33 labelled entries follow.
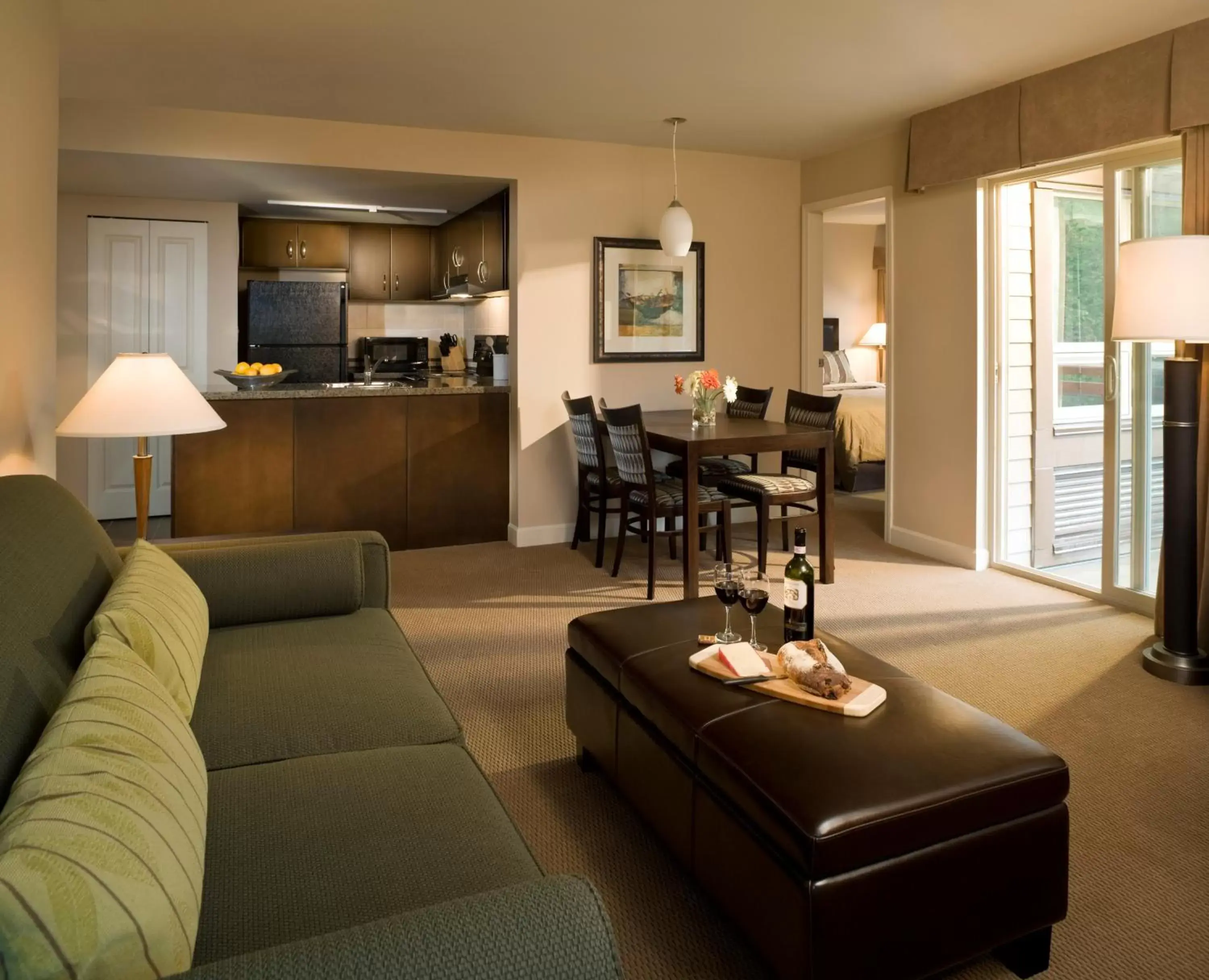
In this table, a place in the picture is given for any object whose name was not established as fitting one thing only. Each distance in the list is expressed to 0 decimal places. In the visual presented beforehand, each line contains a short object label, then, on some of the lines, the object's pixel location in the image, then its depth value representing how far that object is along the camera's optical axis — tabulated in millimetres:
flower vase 5059
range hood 6480
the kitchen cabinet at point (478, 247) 5934
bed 7676
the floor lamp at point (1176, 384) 3268
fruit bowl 5352
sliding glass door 4277
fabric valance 3715
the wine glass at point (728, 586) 2328
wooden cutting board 1979
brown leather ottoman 1636
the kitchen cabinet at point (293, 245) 7051
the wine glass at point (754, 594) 2268
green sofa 982
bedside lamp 10359
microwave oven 7668
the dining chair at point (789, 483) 4820
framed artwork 5844
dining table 4430
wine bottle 2318
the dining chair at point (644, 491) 4617
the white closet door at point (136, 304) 6340
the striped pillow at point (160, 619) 1661
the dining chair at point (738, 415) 5477
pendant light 5324
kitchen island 5199
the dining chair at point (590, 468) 5098
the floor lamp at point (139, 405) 2807
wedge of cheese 2174
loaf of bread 2039
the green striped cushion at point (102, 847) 848
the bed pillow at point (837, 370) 9625
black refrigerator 6875
